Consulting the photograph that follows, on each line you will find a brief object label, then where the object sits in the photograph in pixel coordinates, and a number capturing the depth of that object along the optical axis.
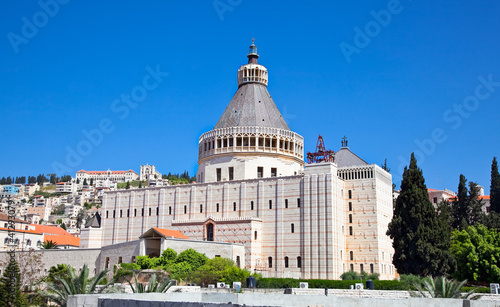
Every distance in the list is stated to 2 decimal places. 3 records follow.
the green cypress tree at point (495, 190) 72.44
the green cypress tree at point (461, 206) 70.62
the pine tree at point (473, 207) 70.06
